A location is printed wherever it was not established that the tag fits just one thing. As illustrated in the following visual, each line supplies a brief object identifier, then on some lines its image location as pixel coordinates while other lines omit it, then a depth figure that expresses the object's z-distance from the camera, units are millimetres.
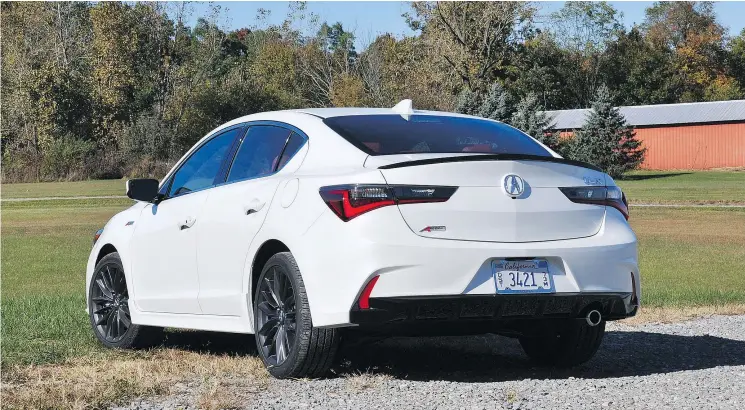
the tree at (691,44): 104688
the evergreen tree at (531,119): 58125
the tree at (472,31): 71125
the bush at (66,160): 66312
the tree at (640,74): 102500
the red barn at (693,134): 79250
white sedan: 6031
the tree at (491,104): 58781
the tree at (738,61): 107688
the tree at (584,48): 106875
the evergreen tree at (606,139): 62875
